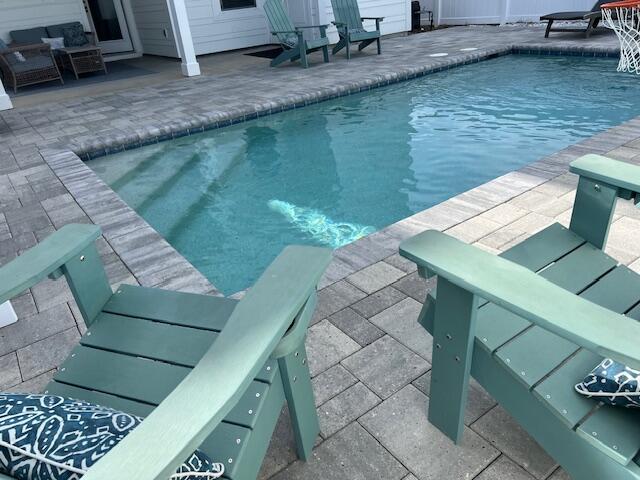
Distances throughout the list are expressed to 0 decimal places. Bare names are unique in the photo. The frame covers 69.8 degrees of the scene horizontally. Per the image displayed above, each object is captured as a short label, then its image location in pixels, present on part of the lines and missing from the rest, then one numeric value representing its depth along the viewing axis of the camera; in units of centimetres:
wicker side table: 776
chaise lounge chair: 724
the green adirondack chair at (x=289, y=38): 732
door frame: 993
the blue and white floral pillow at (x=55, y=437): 63
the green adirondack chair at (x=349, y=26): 763
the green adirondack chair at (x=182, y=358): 65
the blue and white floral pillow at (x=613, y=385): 86
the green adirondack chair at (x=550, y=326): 86
